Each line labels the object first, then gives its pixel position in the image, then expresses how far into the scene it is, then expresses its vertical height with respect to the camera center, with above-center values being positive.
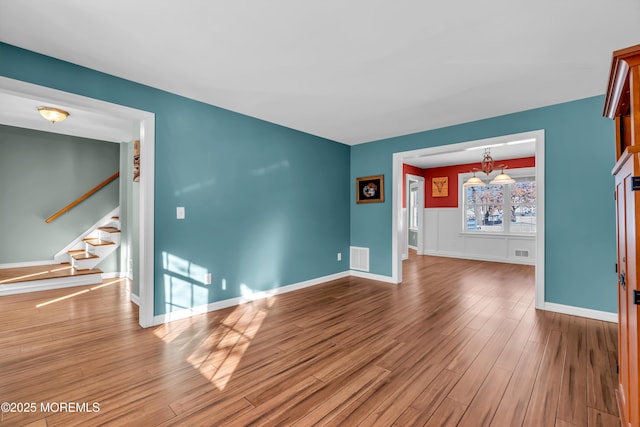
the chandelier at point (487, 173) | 5.32 +0.76
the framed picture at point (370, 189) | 5.03 +0.44
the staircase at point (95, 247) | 4.88 -0.60
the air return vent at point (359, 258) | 5.25 -0.83
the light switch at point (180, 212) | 3.19 +0.01
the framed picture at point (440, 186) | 8.05 +0.76
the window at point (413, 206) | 8.79 +0.21
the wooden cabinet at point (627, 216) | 1.17 -0.01
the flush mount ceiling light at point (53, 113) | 3.60 +1.26
